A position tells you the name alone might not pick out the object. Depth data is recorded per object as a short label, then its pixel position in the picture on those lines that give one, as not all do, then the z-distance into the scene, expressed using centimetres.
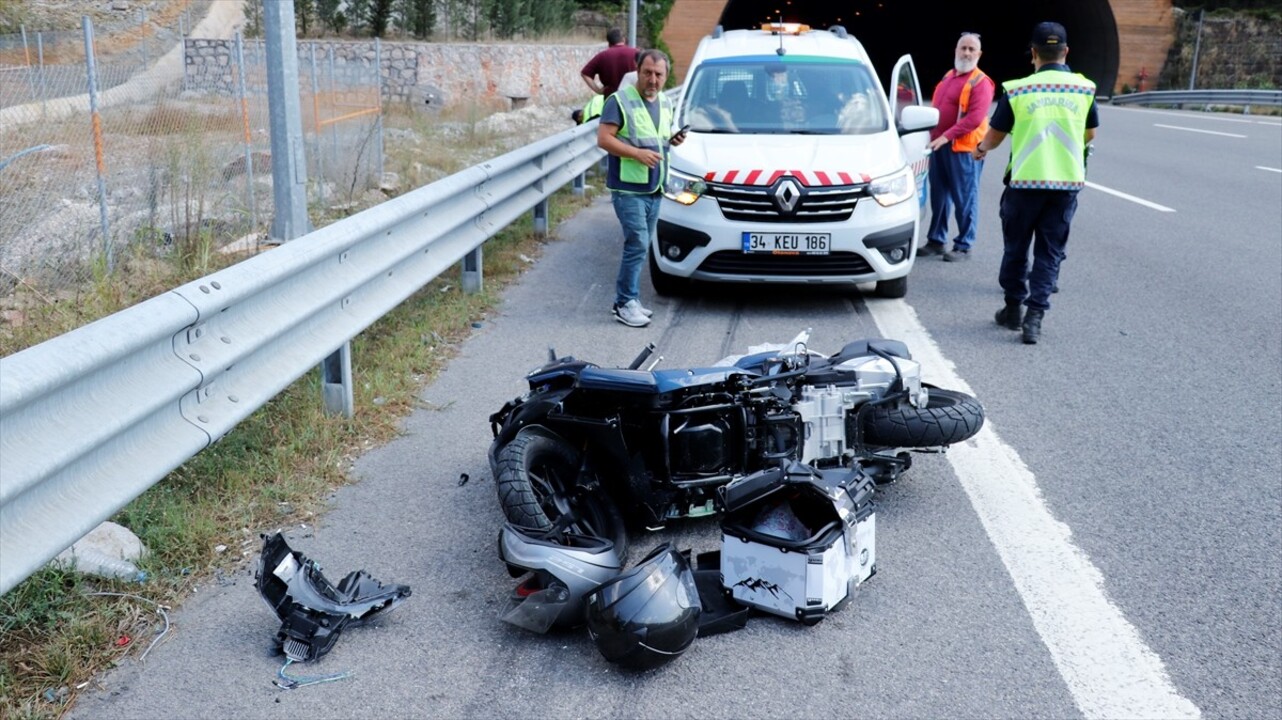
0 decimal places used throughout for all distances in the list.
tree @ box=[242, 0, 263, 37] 2845
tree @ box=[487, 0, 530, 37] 3194
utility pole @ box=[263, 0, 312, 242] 725
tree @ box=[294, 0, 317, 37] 2839
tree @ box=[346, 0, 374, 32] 2883
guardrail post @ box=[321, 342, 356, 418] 577
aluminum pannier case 389
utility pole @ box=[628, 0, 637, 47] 2698
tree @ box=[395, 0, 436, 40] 2912
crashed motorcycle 443
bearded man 1074
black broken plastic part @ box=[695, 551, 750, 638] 388
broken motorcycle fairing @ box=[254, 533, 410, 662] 369
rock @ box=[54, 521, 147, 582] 393
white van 850
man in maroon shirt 1373
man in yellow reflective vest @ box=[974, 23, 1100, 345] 782
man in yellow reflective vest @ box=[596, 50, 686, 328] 808
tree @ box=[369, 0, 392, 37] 2894
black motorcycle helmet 356
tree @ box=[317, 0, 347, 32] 2847
